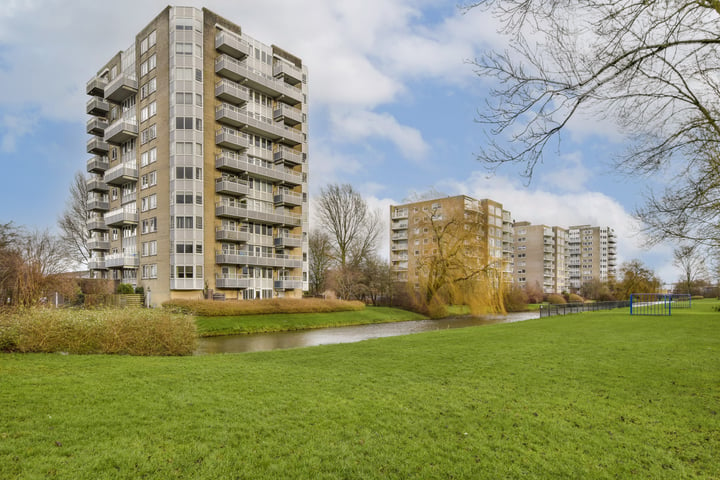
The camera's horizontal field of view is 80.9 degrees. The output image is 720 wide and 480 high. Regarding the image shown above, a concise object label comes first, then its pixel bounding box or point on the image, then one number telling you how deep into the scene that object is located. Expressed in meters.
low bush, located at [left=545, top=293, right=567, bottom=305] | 76.16
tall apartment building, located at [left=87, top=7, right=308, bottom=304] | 39.38
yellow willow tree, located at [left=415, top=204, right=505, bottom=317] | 41.81
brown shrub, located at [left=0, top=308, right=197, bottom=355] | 12.84
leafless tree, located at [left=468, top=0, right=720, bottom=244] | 6.04
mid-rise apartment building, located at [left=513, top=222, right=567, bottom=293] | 115.62
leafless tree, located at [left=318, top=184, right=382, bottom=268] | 56.09
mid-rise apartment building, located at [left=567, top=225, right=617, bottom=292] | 137.00
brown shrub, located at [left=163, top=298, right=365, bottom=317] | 31.89
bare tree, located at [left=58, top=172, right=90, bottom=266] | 51.94
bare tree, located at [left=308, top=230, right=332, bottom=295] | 59.62
